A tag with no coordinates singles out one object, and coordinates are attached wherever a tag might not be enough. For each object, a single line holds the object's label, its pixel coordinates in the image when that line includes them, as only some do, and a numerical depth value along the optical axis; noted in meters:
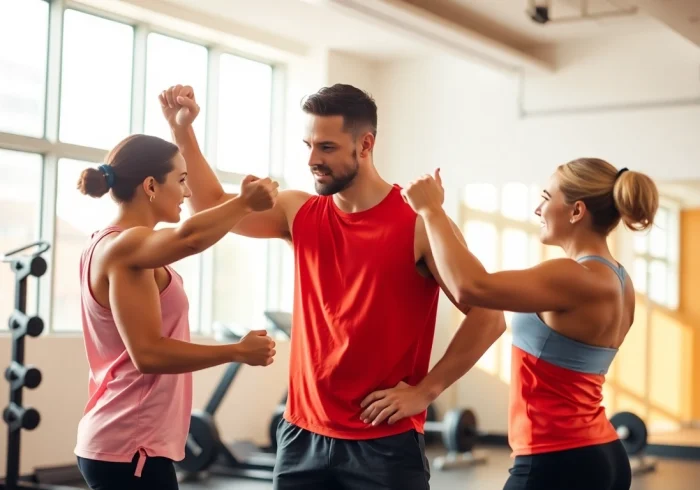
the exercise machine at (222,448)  6.01
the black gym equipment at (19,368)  4.94
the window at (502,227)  8.33
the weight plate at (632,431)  6.83
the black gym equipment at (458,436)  6.79
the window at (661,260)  9.45
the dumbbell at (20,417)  4.94
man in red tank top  2.04
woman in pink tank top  1.94
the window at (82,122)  6.04
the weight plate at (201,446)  5.98
